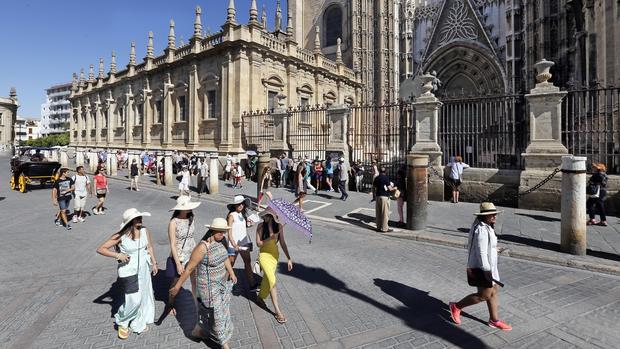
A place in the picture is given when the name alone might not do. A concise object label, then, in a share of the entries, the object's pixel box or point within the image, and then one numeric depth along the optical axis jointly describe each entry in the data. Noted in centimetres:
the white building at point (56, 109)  9306
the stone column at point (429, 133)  1167
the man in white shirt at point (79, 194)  903
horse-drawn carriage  1523
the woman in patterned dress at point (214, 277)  322
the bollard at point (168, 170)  1647
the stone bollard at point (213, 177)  1401
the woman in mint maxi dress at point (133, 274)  357
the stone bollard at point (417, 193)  813
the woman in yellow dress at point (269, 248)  394
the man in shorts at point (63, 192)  848
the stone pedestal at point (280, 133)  1723
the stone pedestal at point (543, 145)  956
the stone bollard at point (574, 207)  612
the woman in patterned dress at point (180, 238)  393
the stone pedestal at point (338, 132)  1478
